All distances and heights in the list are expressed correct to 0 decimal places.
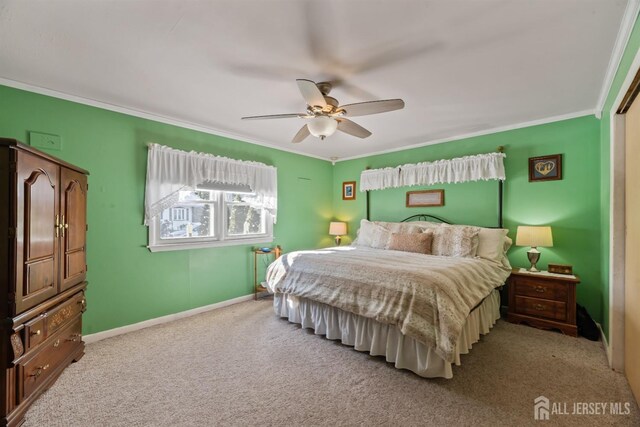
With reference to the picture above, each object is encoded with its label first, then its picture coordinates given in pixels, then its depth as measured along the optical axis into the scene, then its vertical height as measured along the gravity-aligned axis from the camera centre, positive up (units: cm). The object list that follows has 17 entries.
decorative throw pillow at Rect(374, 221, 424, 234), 406 -19
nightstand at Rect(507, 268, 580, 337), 288 -93
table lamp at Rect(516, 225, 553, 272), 307 -27
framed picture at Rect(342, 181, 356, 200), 537 +47
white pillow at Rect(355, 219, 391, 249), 408 -33
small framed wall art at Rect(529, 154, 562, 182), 332 +57
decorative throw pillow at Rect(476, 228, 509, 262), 328 -35
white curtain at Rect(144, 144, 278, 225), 324 +52
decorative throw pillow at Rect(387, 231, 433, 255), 359 -37
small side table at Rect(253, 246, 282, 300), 427 -101
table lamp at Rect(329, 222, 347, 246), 517 -28
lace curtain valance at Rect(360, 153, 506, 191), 369 +64
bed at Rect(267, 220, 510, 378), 214 -74
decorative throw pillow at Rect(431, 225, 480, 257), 334 -33
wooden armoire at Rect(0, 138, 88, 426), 167 -40
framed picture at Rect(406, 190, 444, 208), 429 +26
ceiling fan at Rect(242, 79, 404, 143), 211 +89
